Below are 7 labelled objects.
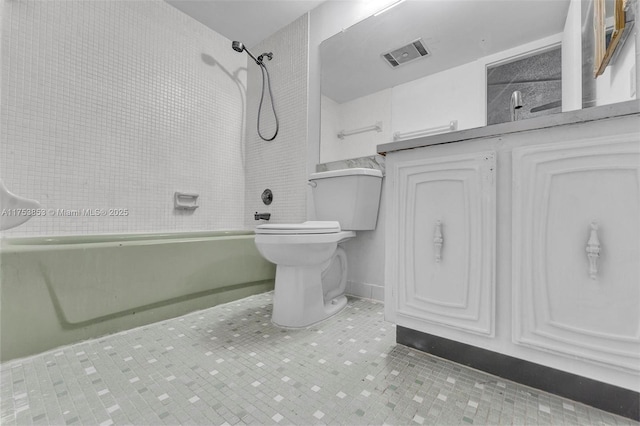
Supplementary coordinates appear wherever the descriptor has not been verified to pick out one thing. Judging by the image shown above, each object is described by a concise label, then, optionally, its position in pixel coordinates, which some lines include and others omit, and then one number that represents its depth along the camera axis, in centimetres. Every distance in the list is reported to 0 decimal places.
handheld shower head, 209
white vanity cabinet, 61
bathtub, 90
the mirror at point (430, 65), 123
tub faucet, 208
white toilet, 118
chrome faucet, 106
